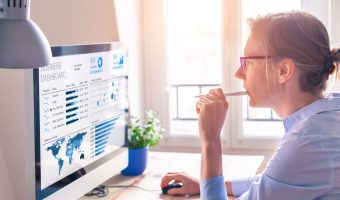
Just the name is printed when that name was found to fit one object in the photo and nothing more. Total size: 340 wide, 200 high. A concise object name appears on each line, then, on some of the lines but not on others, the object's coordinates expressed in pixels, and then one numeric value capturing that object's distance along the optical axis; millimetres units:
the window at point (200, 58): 2834
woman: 1225
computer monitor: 1447
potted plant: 2107
